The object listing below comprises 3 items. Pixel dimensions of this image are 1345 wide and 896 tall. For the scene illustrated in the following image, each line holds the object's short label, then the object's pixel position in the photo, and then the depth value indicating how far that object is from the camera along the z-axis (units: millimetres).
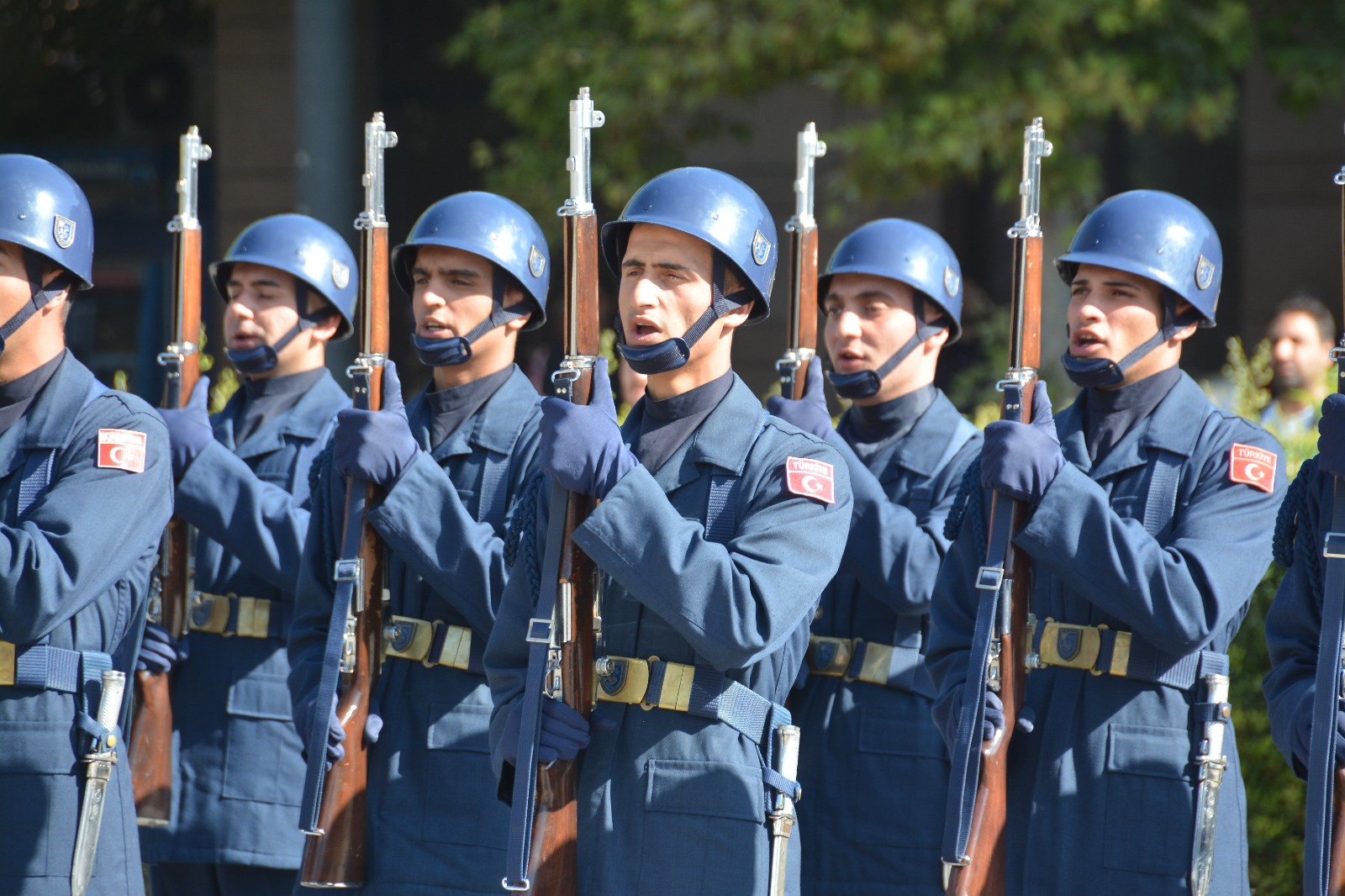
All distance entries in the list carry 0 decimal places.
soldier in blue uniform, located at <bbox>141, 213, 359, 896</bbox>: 10445
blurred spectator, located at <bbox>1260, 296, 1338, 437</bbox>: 16109
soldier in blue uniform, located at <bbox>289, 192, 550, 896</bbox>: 8891
